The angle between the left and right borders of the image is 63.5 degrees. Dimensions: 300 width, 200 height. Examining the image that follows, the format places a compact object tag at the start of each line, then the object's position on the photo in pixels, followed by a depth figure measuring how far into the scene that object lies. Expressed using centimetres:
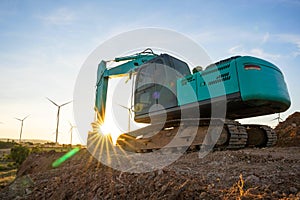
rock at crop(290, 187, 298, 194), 256
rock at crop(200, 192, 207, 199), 248
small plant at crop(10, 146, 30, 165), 1893
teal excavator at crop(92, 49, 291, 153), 614
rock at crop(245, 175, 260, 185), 296
